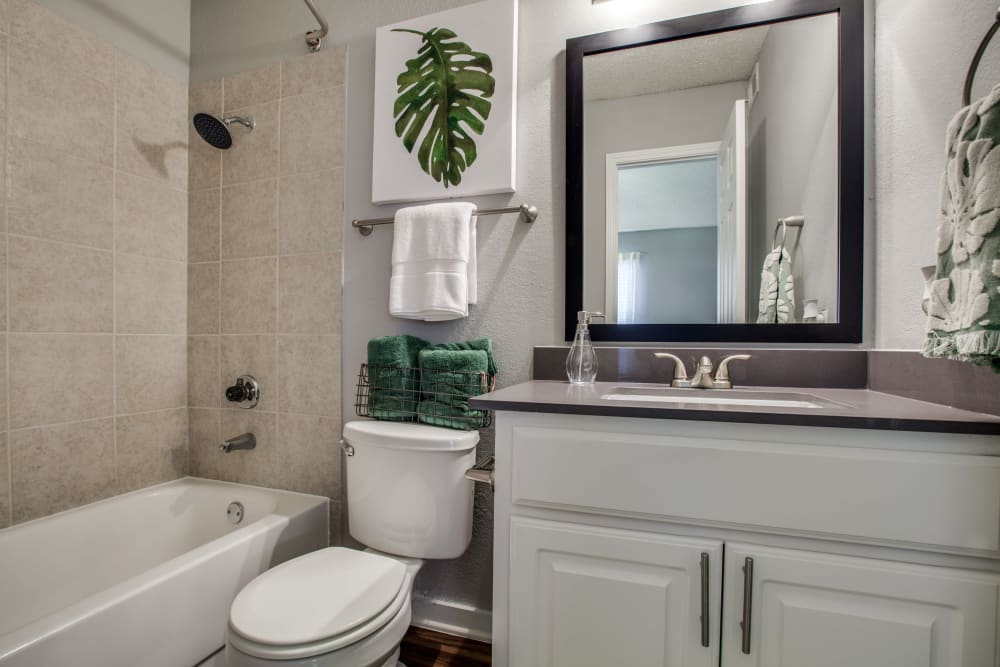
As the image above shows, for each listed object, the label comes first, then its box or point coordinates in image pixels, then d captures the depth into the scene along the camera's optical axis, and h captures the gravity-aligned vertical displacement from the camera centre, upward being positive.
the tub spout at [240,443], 1.67 -0.44
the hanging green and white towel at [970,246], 0.61 +0.13
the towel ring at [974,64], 0.69 +0.44
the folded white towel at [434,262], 1.38 +0.21
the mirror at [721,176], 1.19 +0.44
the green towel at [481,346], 1.38 -0.05
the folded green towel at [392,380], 1.35 -0.16
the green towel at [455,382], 1.28 -0.15
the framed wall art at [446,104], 1.43 +0.75
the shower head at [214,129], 1.57 +0.71
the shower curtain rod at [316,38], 1.64 +1.08
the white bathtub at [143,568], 0.92 -0.67
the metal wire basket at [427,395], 1.28 -0.20
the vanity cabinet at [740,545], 0.69 -0.37
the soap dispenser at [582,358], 1.27 -0.08
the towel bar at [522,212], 1.40 +0.37
